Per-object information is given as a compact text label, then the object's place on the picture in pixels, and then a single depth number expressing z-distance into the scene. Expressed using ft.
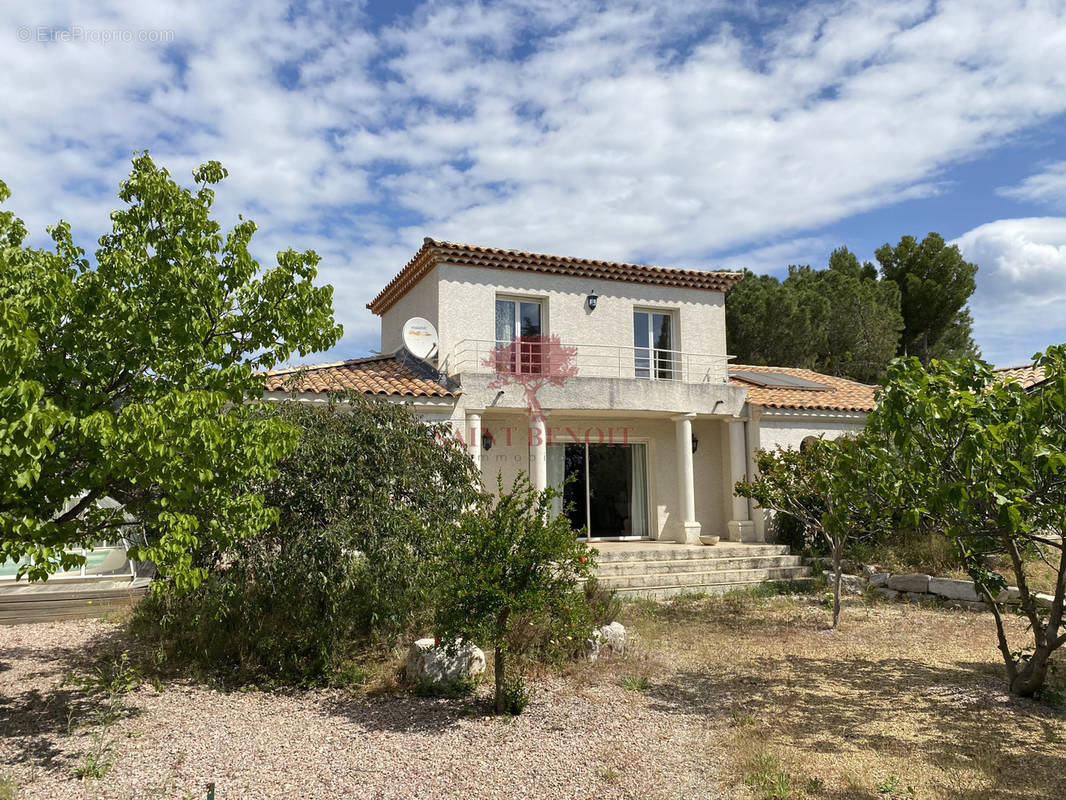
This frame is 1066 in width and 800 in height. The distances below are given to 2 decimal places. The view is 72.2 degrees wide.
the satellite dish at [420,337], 52.01
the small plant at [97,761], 18.39
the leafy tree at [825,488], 25.95
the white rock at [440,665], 25.50
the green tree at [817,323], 92.02
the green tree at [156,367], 16.03
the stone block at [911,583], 42.75
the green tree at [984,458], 18.03
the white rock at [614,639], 29.53
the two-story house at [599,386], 52.29
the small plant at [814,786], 17.31
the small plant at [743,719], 22.09
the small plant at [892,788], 17.15
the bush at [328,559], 24.80
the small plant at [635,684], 25.72
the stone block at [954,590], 40.32
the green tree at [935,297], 104.99
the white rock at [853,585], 45.68
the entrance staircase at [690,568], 44.65
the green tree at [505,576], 21.67
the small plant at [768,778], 17.25
